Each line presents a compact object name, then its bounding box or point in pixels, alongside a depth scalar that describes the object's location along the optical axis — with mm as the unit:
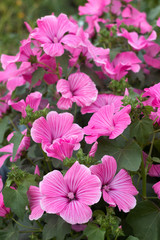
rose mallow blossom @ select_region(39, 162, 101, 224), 643
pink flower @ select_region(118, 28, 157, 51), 1031
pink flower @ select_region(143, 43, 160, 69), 1070
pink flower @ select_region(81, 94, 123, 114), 874
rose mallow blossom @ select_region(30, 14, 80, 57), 858
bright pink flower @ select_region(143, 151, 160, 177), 844
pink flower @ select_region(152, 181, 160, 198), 757
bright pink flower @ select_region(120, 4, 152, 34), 1262
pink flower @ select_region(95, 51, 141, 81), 954
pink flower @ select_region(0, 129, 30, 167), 879
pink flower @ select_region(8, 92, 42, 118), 851
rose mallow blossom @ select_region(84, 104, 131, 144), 690
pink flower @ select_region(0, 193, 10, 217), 750
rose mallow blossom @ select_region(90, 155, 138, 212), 690
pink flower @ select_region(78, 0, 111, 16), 1264
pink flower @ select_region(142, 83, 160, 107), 729
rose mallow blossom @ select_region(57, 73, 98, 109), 868
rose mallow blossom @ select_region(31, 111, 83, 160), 718
